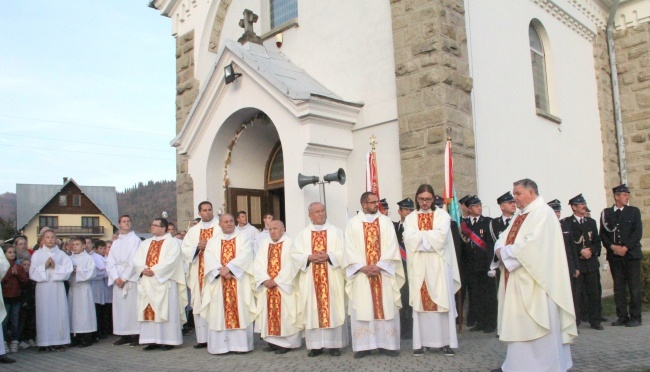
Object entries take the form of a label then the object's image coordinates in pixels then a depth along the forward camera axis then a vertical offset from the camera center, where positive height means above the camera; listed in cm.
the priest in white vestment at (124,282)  984 -47
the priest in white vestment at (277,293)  827 -66
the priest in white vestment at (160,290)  905 -58
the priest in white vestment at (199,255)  916 -10
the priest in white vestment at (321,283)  795 -54
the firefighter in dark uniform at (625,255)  922 -45
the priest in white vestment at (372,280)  761 -51
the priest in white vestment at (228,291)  849 -61
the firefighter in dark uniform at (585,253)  931 -39
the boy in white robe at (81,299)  998 -70
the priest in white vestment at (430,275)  752 -49
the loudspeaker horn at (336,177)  1048 +107
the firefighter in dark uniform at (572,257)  880 -42
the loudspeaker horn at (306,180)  1040 +103
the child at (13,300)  926 -61
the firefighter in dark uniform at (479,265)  923 -48
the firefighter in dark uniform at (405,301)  916 -95
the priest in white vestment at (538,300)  598 -68
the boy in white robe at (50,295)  950 -59
